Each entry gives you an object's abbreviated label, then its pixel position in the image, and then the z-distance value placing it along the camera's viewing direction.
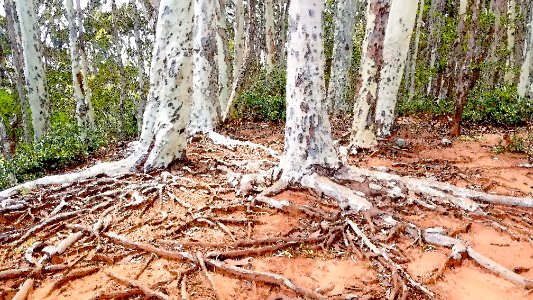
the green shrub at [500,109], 10.06
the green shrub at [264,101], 12.05
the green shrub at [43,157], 8.42
